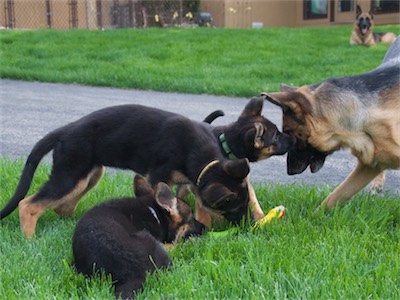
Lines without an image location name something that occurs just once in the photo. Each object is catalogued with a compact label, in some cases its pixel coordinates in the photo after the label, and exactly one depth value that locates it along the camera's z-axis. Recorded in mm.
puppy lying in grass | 3426
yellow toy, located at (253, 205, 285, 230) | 4429
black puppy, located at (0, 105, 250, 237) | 4562
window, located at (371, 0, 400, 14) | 29562
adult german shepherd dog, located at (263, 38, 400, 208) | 4930
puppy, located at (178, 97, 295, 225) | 5133
